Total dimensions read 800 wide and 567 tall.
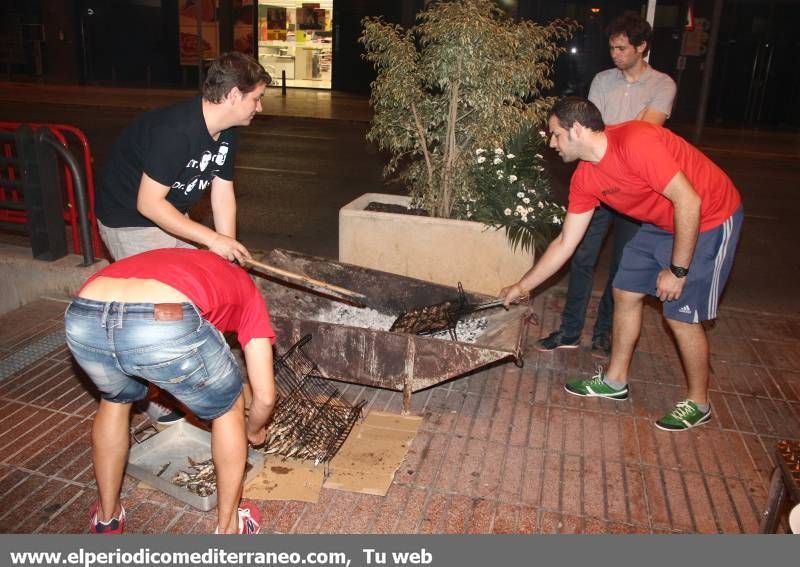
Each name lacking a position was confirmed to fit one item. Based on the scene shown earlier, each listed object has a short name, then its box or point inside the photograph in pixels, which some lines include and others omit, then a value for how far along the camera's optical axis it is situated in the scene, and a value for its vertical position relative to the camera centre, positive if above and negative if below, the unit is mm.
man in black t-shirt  3379 -510
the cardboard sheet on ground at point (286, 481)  3482 -2013
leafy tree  5621 -148
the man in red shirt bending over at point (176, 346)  2436 -980
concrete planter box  5758 -1426
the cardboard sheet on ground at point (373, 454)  3607 -2003
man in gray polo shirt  4812 -202
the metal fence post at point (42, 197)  5398 -1100
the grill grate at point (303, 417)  3828 -1936
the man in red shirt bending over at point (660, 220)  3738 -740
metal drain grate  4633 -1974
